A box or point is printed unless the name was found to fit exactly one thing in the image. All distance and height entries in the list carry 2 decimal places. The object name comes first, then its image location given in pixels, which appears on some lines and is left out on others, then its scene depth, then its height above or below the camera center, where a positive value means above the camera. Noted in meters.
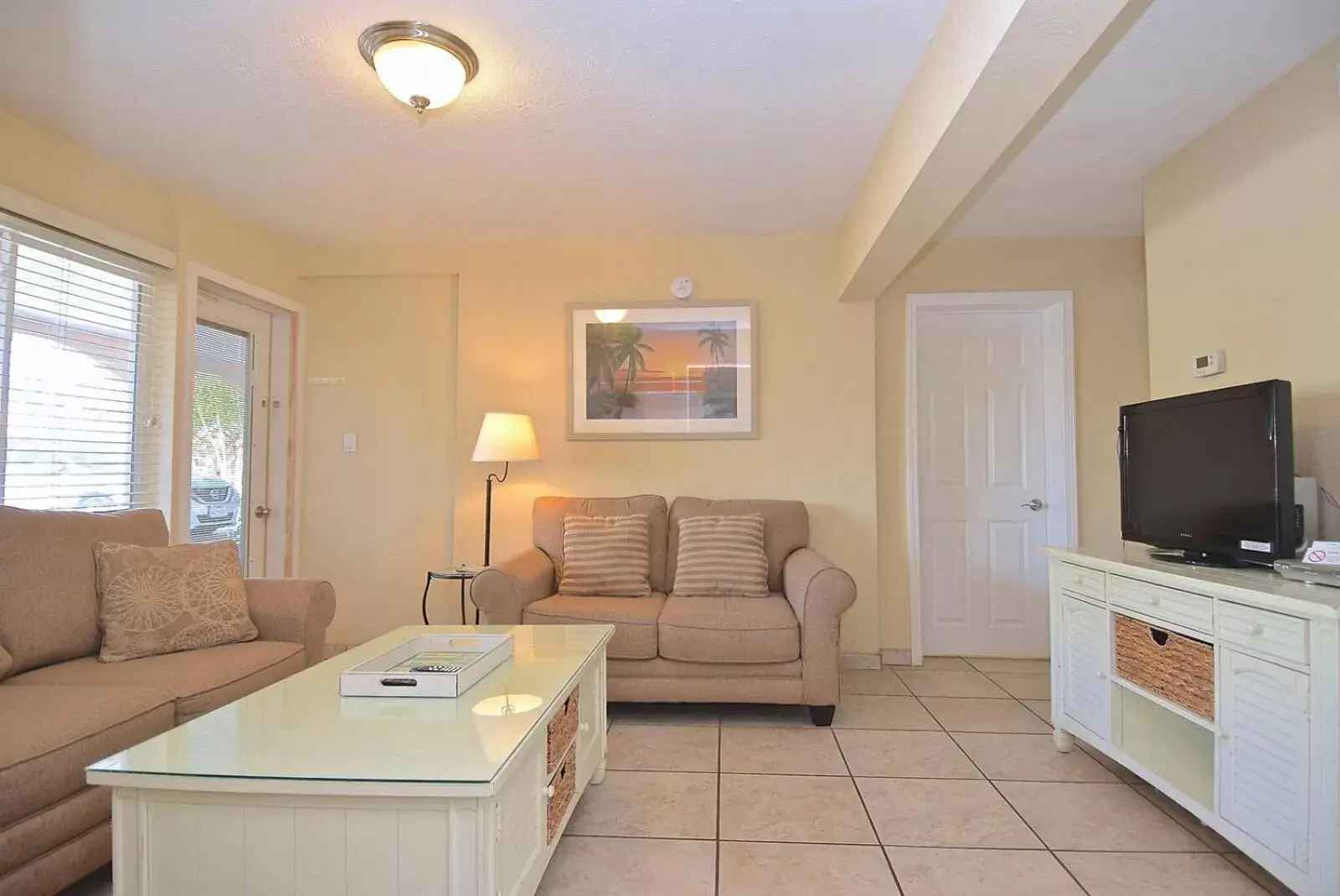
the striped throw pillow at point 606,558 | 3.29 -0.39
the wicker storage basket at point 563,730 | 1.73 -0.65
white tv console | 1.52 -0.59
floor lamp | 3.46 +0.17
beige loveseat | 2.82 -0.65
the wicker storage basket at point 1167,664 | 1.89 -0.54
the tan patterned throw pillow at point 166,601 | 2.23 -0.42
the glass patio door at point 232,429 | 3.47 +0.23
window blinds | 2.55 +0.39
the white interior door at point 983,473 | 3.91 +0.01
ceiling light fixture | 2.01 +1.19
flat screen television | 1.90 +0.00
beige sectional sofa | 1.52 -0.57
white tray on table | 1.67 -0.50
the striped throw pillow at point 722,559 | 3.25 -0.39
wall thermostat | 2.53 +0.40
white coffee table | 1.26 -0.62
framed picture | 3.79 +0.55
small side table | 3.38 -0.48
